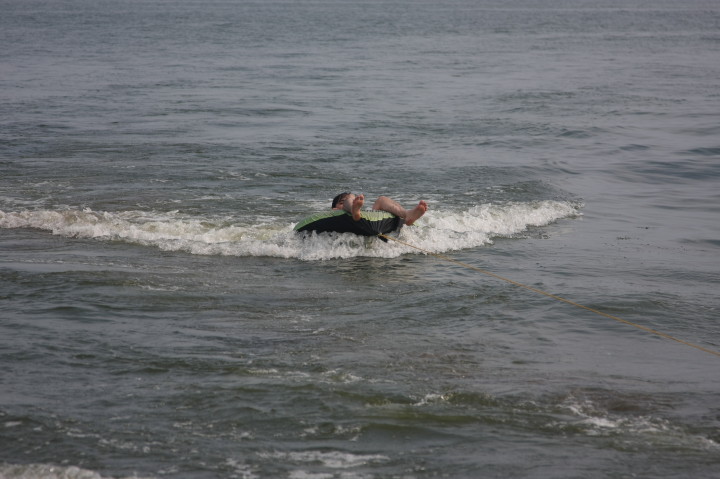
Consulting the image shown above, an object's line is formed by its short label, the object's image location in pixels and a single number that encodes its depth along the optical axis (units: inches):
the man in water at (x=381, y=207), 794.8
